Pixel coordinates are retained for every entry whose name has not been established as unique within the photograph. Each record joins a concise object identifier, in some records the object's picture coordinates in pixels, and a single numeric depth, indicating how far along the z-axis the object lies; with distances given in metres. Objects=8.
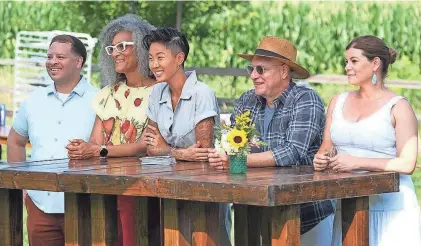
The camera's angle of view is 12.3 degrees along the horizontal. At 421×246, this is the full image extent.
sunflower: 9.41
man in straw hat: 9.73
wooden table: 8.68
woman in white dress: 9.35
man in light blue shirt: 10.93
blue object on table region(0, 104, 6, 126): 16.71
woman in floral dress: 10.76
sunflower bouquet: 9.38
